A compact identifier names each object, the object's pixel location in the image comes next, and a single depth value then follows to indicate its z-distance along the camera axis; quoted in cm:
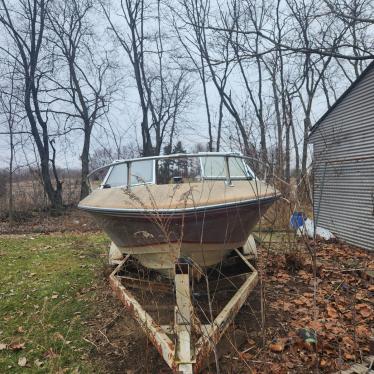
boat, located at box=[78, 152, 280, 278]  388
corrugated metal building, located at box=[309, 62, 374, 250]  962
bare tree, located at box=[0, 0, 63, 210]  1975
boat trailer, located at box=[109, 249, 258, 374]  309
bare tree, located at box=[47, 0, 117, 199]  2120
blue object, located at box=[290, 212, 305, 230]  501
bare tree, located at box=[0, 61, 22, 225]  1590
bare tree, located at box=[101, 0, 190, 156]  2284
